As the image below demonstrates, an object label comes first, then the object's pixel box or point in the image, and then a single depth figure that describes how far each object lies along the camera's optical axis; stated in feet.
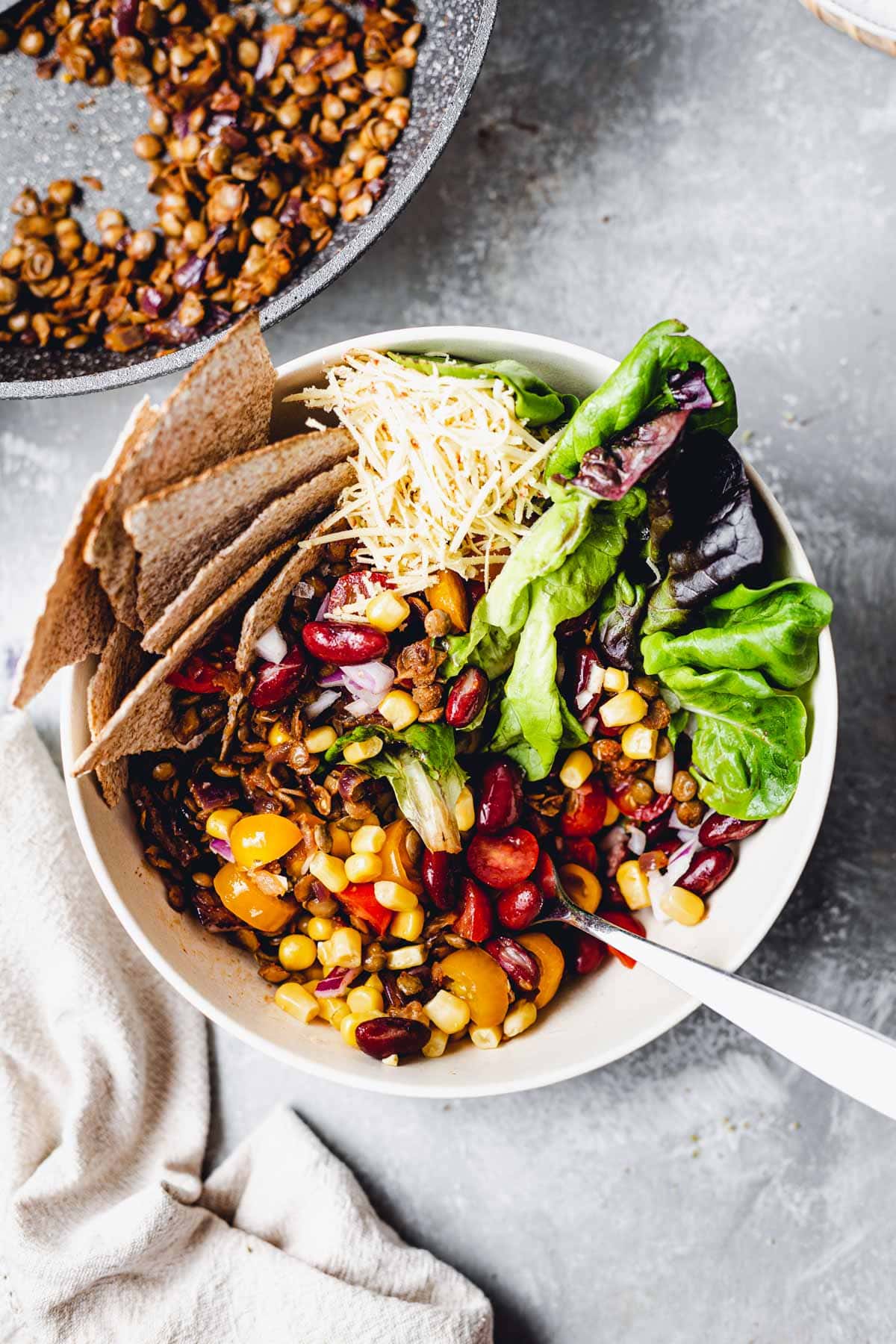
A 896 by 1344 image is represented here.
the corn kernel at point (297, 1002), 1.89
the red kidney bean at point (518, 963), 1.86
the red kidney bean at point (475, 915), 1.86
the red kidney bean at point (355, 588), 1.84
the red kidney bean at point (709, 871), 1.88
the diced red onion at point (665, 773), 1.88
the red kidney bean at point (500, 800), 1.85
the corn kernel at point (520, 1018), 1.87
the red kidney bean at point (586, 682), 1.85
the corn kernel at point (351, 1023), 1.86
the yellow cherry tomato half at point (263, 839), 1.85
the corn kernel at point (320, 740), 1.86
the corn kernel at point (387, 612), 1.81
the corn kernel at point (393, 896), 1.84
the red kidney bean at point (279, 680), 1.84
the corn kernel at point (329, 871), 1.84
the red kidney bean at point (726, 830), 1.87
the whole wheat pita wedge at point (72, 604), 1.69
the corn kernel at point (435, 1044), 1.88
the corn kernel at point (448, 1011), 1.87
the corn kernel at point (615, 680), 1.84
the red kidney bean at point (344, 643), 1.82
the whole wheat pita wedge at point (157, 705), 1.76
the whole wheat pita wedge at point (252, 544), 1.77
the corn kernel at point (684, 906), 1.87
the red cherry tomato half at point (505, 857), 1.86
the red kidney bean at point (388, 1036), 1.83
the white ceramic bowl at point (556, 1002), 1.81
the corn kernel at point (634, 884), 1.90
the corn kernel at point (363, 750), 1.84
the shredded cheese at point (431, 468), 1.80
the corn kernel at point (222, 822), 1.86
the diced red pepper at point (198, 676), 1.84
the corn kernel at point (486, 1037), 1.87
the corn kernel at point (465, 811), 1.85
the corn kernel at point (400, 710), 1.82
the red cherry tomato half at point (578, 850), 1.90
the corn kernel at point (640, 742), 1.85
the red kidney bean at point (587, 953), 1.90
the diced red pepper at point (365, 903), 1.86
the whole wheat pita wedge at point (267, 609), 1.81
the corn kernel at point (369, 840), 1.85
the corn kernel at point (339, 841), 1.87
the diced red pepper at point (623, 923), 1.90
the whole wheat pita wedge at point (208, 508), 1.71
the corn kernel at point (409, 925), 1.86
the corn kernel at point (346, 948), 1.86
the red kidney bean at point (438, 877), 1.84
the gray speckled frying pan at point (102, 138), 2.01
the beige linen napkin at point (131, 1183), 1.96
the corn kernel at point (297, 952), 1.89
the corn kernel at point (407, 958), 1.86
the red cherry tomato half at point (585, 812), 1.89
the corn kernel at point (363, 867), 1.84
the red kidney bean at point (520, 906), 1.85
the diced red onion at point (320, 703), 1.87
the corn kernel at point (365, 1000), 1.86
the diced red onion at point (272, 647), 1.84
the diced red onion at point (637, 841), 1.92
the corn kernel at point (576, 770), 1.88
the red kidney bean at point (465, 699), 1.83
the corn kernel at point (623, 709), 1.84
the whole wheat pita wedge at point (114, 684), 1.79
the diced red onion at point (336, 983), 1.88
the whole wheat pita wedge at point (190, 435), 1.70
